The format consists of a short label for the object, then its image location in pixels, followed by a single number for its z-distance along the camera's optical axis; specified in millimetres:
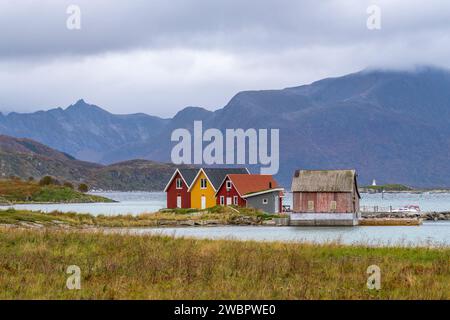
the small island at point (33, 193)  174262
